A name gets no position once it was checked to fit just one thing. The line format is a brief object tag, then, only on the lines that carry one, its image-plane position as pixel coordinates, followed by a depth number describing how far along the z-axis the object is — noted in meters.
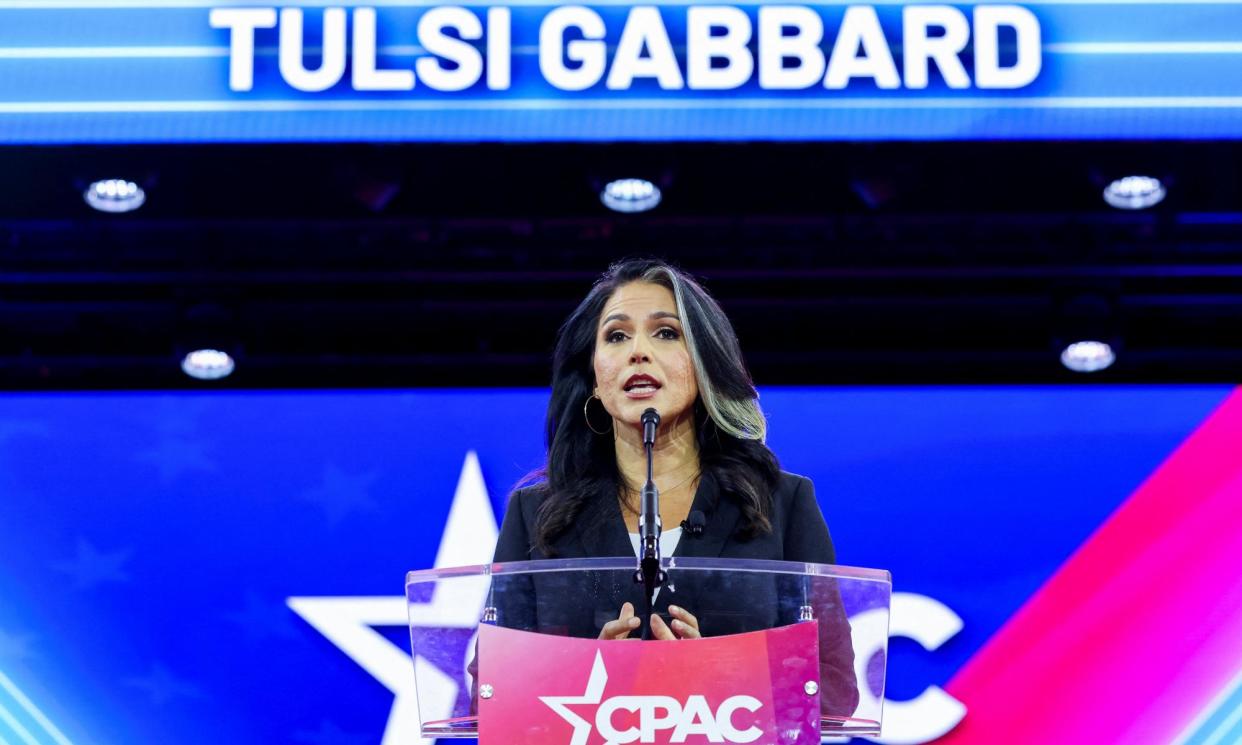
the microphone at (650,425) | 4.04
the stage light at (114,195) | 9.44
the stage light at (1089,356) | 10.30
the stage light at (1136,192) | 9.29
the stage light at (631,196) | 9.37
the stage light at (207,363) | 10.48
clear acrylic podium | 3.60
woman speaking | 4.51
